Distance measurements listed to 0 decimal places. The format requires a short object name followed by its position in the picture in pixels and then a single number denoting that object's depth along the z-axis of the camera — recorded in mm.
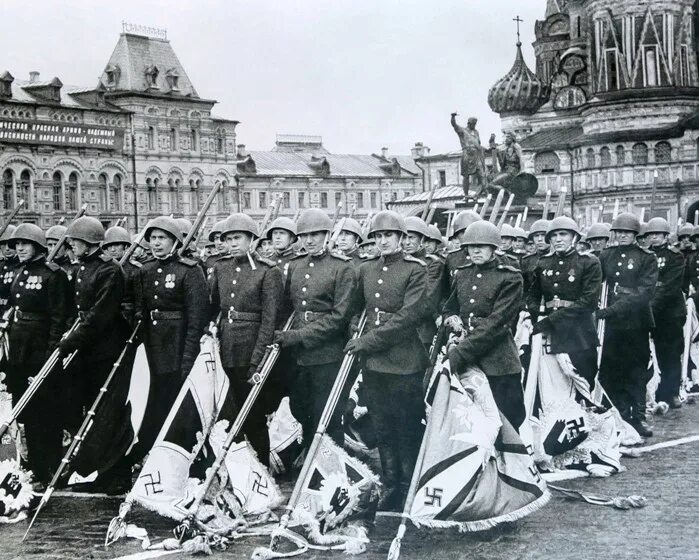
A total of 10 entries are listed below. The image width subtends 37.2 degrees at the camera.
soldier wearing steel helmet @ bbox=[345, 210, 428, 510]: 7691
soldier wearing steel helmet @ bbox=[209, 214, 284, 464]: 8117
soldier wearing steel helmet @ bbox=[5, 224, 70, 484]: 8651
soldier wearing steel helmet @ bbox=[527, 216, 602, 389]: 9352
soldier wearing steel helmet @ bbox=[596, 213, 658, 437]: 10664
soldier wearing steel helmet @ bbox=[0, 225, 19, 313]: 9617
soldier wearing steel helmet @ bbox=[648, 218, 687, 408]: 12094
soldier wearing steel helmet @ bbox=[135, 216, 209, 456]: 8430
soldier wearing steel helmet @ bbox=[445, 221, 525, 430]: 7629
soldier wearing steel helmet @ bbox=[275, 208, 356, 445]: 8047
